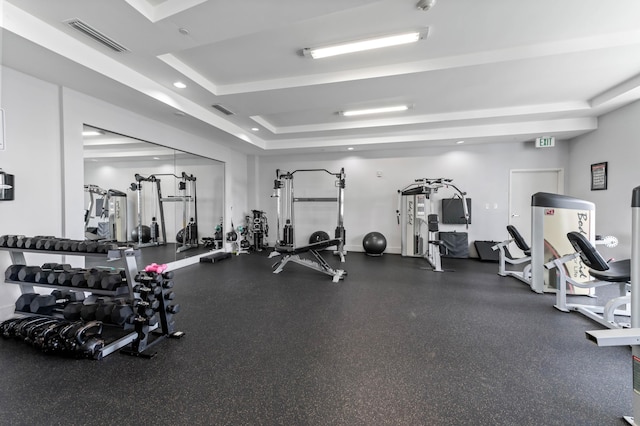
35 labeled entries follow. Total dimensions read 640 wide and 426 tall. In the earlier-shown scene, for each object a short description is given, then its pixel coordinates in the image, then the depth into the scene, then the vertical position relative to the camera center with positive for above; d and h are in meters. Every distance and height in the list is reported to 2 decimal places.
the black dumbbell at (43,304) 2.42 -0.85
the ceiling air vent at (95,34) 2.17 +1.48
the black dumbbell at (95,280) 2.19 -0.57
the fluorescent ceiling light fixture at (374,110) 4.34 +1.63
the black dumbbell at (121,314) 2.07 -0.80
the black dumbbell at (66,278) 2.25 -0.57
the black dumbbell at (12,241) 2.29 -0.27
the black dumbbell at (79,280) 2.21 -0.57
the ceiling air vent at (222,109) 4.07 +1.53
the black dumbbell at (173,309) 2.28 -0.84
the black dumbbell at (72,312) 2.23 -0.84
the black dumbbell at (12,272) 2.42 -0.55
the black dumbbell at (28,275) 2.39 -0.57
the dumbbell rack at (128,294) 2.06 -0.67
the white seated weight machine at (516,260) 3.95 -0.80
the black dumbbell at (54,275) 2.32 -0.56
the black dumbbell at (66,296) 2.60 -0.83
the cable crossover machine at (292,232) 4.31 -0.52
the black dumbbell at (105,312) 2.11 -0.80
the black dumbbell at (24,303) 2.44 -0.84
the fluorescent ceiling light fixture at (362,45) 2.49 +1.57
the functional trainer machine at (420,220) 4.89 -0.22
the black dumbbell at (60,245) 2.19 -0.28
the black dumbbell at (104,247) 2.07 -0.29
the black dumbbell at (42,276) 2.37 -0.58
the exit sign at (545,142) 5.14 +1.27
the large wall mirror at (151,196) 3.50 +0.22
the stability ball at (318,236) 6.24 -0.64
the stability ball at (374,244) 6.02 -0.78
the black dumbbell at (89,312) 2.16 -0.82
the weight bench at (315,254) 4.23 -0.78
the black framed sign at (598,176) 4.43 +0.54
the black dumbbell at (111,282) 2.17 -0.58
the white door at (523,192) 5.73 +0.35
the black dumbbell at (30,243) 2.25 -0.28
